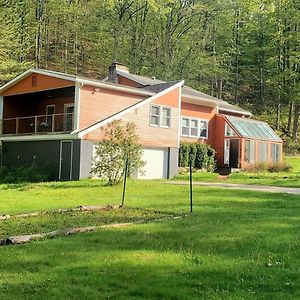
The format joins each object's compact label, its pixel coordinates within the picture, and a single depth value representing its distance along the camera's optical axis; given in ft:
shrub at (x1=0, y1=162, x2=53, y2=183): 81.05
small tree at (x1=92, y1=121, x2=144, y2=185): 66.33
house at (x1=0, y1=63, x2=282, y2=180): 82.58
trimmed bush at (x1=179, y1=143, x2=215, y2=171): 102.01
